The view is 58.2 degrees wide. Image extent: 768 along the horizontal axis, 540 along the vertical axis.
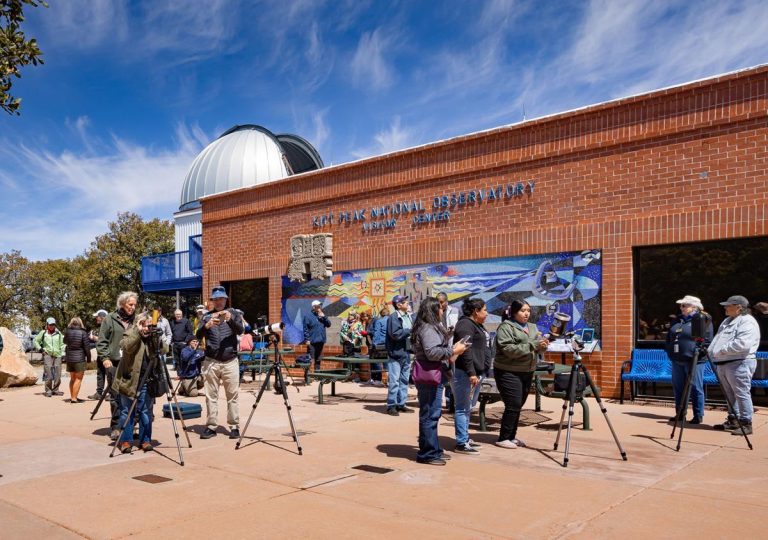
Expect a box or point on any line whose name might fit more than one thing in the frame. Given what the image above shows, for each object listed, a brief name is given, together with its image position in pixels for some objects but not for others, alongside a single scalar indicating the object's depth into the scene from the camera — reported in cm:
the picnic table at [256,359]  1479
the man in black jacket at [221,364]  862
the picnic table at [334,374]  1193
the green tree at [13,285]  3067
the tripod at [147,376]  765
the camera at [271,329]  808
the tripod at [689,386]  775
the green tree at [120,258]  3909
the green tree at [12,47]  692
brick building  1116
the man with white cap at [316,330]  1570
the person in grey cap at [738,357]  872
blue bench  1125
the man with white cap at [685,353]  941
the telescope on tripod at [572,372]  717
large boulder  1605
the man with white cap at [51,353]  1451
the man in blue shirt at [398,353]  1050
